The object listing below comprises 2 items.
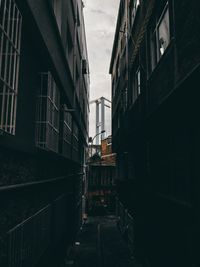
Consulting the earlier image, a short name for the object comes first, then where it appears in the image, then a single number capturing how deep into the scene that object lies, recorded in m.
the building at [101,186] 26.19
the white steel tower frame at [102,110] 40.51
